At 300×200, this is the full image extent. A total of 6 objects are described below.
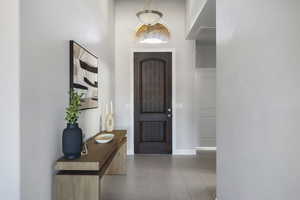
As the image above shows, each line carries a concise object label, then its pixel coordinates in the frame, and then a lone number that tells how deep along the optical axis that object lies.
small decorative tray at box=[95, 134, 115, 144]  3.13
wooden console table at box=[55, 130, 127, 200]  2.11
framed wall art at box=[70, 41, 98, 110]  2.69
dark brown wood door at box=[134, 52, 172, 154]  5.51
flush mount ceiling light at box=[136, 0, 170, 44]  4.06
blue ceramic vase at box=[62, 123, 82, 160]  2.18
